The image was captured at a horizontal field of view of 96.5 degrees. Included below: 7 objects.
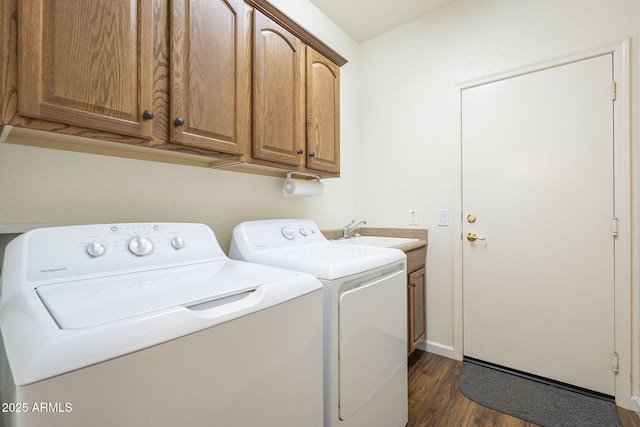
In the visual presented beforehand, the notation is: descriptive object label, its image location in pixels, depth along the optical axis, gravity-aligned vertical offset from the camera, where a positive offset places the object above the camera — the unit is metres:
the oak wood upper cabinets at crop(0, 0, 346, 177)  0.80 +0.49
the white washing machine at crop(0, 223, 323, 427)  0.48 -0.25
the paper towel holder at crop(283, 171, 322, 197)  1.81 +0.17
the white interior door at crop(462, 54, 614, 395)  1.71 -0.06
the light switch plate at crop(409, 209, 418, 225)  2.39 -0.03
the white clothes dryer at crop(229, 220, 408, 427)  1.03 -0.42
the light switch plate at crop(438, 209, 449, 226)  2.24 -0.04
